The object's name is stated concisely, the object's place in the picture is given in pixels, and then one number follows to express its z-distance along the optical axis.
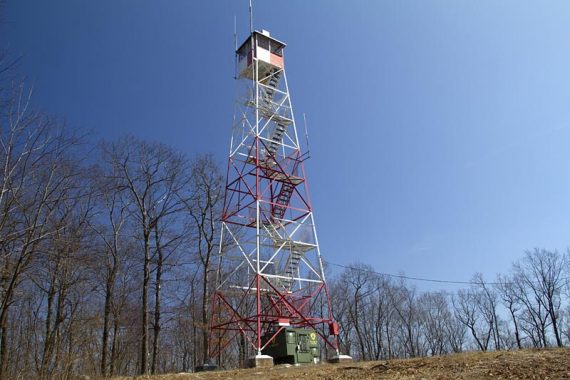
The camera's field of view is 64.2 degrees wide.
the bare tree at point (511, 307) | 62.50
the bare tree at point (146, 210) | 24.94
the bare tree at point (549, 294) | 56.75
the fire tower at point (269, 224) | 21.77
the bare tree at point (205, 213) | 28.95
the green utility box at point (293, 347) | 20.84
